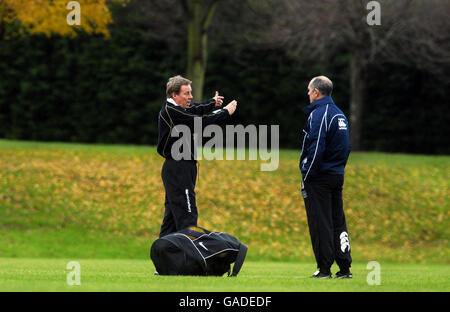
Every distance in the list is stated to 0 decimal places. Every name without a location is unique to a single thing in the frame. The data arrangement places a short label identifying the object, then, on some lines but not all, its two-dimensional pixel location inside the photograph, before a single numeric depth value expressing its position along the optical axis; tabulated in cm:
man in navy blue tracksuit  1875
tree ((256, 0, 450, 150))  5419
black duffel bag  1886
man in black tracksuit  1961
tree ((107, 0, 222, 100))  6556
